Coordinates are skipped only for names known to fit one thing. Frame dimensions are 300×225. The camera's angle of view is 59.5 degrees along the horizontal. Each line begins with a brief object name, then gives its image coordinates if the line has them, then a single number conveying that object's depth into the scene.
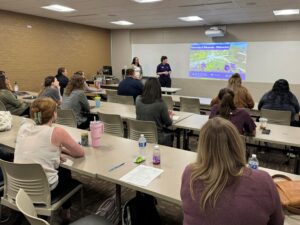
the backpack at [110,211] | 1.95
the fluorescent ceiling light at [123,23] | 8.12
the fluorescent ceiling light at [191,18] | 7.19
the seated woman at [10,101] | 4.38
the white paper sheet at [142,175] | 1.80
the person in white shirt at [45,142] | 1.96
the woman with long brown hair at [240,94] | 4.19
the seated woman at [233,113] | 2.78
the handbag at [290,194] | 1.41
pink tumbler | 2.44
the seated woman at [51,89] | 4.36
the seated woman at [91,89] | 6.03
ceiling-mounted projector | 7.98
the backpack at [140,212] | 1.89
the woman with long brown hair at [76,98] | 4.09
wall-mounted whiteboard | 7.62
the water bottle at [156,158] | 2.08
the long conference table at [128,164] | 1.68
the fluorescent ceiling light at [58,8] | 6.00
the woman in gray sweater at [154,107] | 3.20
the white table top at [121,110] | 3.95
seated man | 5.12
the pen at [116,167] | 2.00
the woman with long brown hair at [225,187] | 1.06
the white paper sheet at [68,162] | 2.09
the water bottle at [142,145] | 2.32
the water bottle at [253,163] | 1.83
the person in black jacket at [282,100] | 4.21
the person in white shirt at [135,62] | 8.45
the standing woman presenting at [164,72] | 8.79
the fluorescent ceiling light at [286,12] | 5.96
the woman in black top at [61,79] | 6.19
